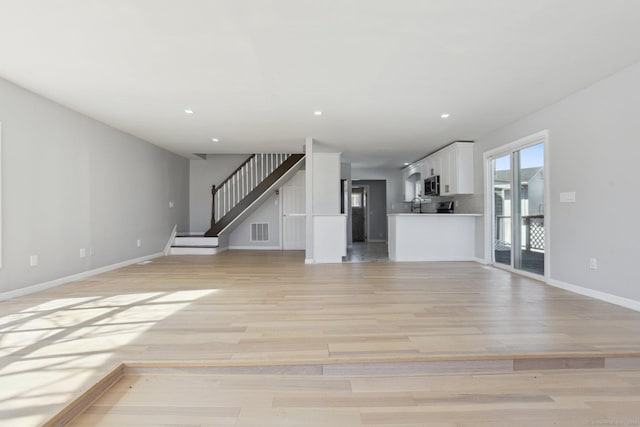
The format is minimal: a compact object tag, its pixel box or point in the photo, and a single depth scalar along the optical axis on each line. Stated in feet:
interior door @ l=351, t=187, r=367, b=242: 38.22
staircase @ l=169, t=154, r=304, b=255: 24.98
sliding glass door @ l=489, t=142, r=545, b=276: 15.08
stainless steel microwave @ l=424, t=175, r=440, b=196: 23.32
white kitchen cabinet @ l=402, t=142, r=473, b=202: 20.70
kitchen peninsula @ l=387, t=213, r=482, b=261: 20.90
